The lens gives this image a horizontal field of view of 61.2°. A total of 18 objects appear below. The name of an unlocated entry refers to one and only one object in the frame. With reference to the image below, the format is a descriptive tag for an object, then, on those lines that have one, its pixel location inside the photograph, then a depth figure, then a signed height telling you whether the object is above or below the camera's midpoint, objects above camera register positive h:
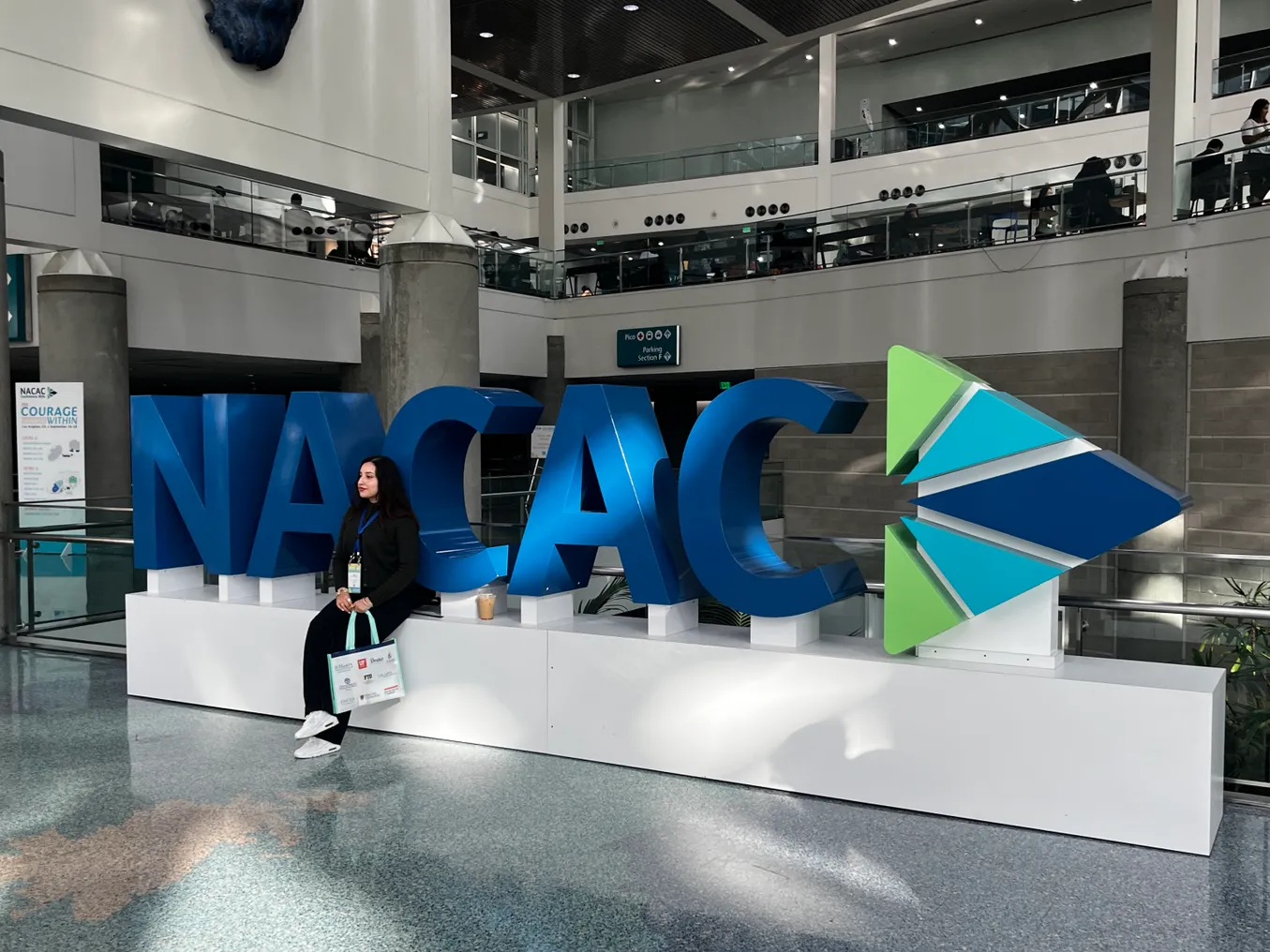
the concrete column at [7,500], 8.48 -0.58
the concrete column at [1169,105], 12.35 +3.84
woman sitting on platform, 5.48 -0.76
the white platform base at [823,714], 4.10 -1.26
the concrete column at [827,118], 22.97 +6.80
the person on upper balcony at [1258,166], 11.35 +2.83
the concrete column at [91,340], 12.89 +1.09
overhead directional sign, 19.20 +1.53
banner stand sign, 9.98 -0.13
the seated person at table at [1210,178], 11.78 +2.82
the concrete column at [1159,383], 12.13 +0.56
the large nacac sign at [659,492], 4.34 -0.29
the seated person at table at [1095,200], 12.91 +2.83
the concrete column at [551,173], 23.28 +5.92
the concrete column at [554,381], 20.77 +0.96
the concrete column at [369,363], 17.03 +1.08
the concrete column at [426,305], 12.47 +1.48
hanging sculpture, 9.53 +3.65
